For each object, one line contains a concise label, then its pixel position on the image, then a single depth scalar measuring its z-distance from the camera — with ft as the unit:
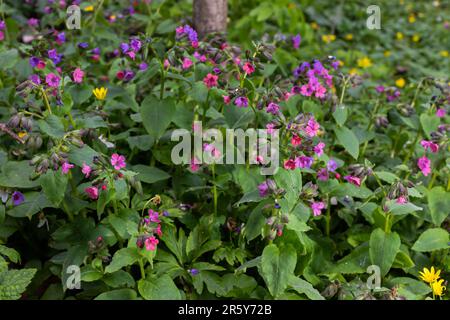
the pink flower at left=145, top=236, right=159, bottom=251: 7.06
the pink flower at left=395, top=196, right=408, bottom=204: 7.90
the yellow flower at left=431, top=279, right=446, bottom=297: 8.04
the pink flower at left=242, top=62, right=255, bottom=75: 8.87
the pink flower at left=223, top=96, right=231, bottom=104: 8.74
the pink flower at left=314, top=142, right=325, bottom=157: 8.15
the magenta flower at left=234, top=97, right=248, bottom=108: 8.55
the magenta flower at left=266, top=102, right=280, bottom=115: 8.39
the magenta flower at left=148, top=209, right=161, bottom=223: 7.37
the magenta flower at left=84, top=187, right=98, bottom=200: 7.35
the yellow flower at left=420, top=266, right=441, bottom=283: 8.25
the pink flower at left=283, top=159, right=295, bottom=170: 7.79
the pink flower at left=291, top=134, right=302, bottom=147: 7.90
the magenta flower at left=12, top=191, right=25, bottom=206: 8.09
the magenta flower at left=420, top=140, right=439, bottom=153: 9.14
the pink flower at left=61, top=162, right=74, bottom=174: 7.30
